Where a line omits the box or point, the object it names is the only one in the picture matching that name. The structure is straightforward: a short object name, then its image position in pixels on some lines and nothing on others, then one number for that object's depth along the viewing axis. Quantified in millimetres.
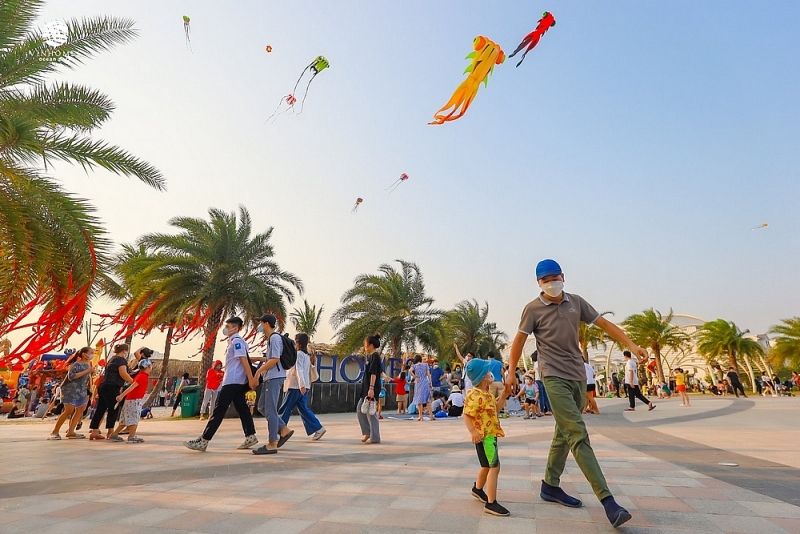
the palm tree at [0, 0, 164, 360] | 8047
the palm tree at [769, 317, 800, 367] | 39769
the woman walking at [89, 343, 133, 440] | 8281
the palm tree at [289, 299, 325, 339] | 43469
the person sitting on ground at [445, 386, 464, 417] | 13648
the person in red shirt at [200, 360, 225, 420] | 13102
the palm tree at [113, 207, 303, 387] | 18422
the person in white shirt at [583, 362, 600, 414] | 12848
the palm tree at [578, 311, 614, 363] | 37631
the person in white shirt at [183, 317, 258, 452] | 6371
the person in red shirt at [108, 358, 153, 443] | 8242
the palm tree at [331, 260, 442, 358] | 25500
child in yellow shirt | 3404
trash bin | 16172
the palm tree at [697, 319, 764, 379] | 45188
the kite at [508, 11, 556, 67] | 8500
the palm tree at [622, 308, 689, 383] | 41625
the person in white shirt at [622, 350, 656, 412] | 13711
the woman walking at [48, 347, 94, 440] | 8547
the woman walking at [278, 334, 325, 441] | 7716
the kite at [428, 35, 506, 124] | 8649
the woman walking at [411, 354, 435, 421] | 13084
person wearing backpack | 6547
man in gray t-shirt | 3416
